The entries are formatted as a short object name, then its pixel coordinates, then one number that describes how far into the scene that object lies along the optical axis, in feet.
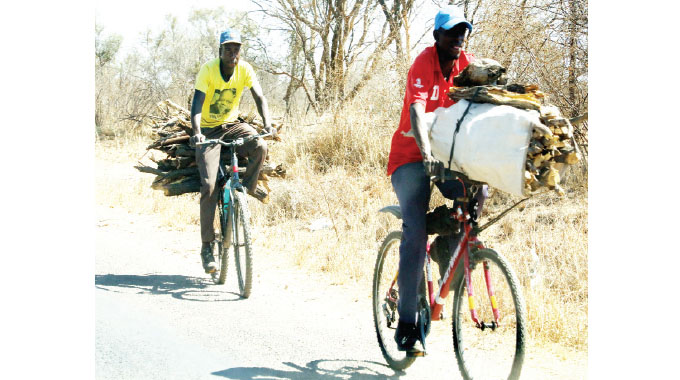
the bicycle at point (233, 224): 21.63
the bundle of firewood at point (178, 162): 25.41
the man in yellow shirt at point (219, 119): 22.71
